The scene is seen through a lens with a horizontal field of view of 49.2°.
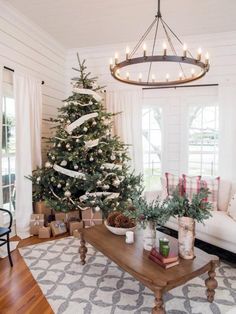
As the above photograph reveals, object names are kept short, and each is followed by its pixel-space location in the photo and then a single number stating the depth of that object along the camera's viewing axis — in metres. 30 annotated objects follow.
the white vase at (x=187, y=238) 2.12
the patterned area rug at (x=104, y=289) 2.12
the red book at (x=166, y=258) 1.99
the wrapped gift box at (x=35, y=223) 3.70
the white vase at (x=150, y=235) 2.23
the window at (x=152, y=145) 4.59
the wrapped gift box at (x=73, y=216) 3.86
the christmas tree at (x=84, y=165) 3.70
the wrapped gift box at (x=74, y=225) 3.71
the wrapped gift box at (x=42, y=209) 3.85
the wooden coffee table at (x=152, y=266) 1.79
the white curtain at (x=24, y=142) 3.59
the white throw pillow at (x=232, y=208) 3.05
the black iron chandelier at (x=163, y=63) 2.11
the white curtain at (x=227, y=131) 3.97
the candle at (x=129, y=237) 2.41
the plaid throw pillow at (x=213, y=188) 3.39
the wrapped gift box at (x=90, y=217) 3.78
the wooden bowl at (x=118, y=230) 2.55
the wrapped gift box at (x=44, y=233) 3.61
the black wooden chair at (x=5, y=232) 2.65
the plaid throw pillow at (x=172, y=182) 3.52
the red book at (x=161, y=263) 1.97
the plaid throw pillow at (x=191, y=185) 3.41
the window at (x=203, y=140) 4.25
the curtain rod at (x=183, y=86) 4.13
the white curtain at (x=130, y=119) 4.47
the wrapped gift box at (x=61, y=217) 3.84
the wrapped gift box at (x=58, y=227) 3.65
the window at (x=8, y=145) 3.52
